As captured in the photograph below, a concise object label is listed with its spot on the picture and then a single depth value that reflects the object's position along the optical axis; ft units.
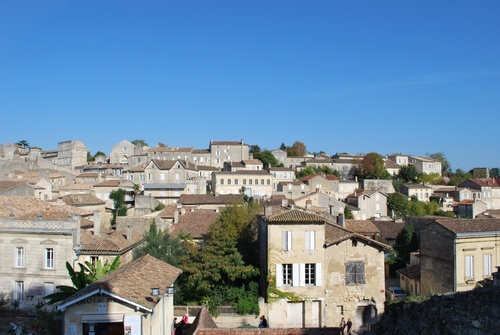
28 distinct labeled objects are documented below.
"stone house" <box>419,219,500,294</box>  92.94
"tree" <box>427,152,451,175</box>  419.74
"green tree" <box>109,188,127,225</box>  212.80
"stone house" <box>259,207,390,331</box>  88.38
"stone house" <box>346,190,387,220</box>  240.32
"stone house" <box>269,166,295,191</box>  292.28
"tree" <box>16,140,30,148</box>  466.70
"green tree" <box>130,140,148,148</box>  490.32
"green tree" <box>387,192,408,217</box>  251.31
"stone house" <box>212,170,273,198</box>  254.06
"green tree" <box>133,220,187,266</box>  95.71
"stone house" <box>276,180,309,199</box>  260.83
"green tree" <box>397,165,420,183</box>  327.67
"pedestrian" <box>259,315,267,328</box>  79.11
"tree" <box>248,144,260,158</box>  382.42
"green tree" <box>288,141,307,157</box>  389.05
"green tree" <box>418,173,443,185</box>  333.01
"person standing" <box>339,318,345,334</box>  81.84
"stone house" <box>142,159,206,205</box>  234.38
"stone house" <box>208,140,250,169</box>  330.13
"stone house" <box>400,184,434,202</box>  288.51
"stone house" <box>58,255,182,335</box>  48.16
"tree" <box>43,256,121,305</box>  65.82
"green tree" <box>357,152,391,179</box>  321.11
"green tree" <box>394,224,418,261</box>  144.05
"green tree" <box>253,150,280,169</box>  329.93
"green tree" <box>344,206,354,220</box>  217.15
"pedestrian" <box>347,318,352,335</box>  78.38
